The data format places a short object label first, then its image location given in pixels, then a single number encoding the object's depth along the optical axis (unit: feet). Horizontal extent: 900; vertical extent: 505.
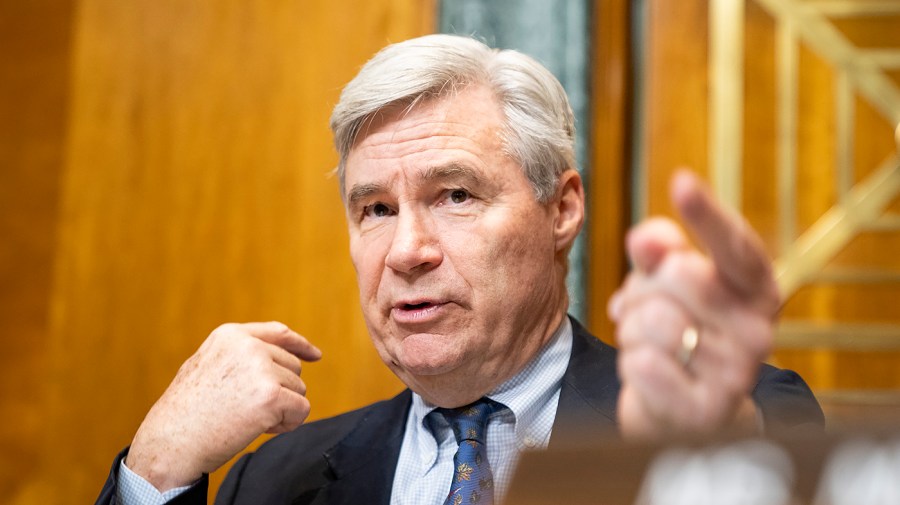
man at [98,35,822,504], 6.73
